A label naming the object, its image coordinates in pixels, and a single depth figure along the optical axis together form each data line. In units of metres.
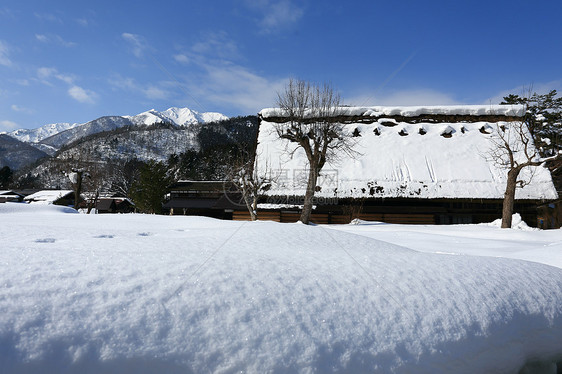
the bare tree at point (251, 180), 14.74
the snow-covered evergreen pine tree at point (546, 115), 26.14
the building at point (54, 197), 44.09
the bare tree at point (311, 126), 13.30
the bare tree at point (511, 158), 11.82
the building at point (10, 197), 45.03
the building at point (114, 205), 42.94
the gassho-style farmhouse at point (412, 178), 14.95
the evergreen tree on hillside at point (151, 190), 29.45
